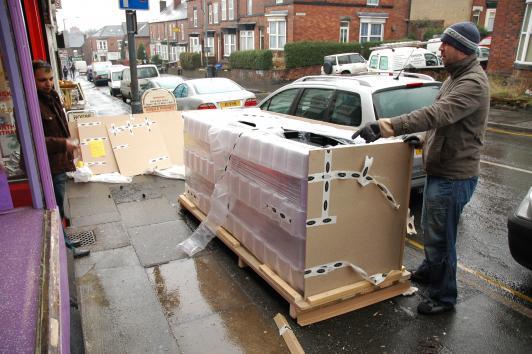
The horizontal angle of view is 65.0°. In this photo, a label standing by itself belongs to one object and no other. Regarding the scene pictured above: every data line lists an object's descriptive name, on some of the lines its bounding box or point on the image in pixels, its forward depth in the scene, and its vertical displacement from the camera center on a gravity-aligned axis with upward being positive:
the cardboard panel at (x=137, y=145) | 8.02 -1.97
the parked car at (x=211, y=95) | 10.46 -1.39
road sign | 9.51 +0.77
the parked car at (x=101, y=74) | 35.91 -2.82
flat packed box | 3.24 -1.30
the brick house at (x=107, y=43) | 88.38 -0.73
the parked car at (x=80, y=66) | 59.42 -3.58
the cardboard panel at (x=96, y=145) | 7.84 -1.90
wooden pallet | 3.38 -2.07
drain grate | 5.06 -2.34
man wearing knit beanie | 3.17 -0.80
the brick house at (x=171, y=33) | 55.31 +0.89
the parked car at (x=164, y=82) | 15.30 -1.52
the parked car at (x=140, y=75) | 19.86 -1.66
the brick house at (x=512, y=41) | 16.27 -0.11
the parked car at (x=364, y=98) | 5.32 -0.75
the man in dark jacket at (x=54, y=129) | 4.23 -0.89
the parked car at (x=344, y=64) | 24.86 -1.45
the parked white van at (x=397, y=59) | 20.82 -1.01
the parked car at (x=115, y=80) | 25.41 -2.37
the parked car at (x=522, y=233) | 3.64 -1.65
